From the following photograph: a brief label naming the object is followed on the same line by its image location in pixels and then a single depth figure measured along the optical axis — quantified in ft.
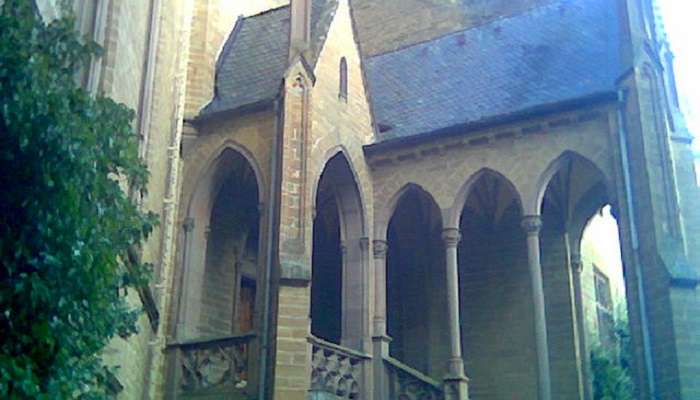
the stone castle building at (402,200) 43.14
